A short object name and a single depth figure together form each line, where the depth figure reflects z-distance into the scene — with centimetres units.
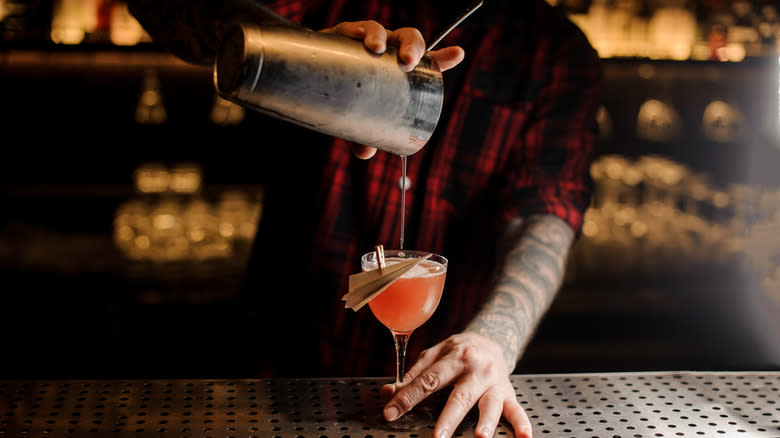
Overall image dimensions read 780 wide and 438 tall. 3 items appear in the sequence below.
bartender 187
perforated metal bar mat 115
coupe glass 120
